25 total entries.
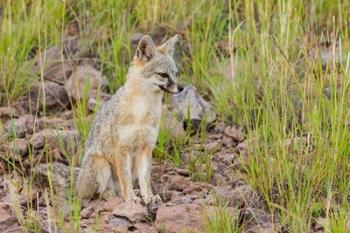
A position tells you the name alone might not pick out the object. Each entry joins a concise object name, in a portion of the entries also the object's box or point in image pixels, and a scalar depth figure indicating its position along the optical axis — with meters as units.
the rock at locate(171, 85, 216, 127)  15.62
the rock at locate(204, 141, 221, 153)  14.91
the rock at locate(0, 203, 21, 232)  11.80
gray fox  13.50
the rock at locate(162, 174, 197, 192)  13.73
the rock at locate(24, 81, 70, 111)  16.47
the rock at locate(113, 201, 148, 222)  12.17
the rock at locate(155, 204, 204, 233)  11.65
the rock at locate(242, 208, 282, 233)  11.71
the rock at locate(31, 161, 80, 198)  13.51
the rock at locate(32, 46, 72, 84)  17.09
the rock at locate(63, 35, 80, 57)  17.87
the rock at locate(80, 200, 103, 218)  12.75
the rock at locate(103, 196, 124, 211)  13.02
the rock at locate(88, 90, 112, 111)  15.98
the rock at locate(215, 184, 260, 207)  12.33
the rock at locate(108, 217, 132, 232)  11.90
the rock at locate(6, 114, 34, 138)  14.89
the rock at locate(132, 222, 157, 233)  11.92
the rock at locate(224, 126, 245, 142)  15.31
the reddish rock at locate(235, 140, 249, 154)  14.09
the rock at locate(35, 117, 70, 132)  15.51
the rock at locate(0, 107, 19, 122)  15.77
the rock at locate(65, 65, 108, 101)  16.33
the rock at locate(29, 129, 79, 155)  14.52
